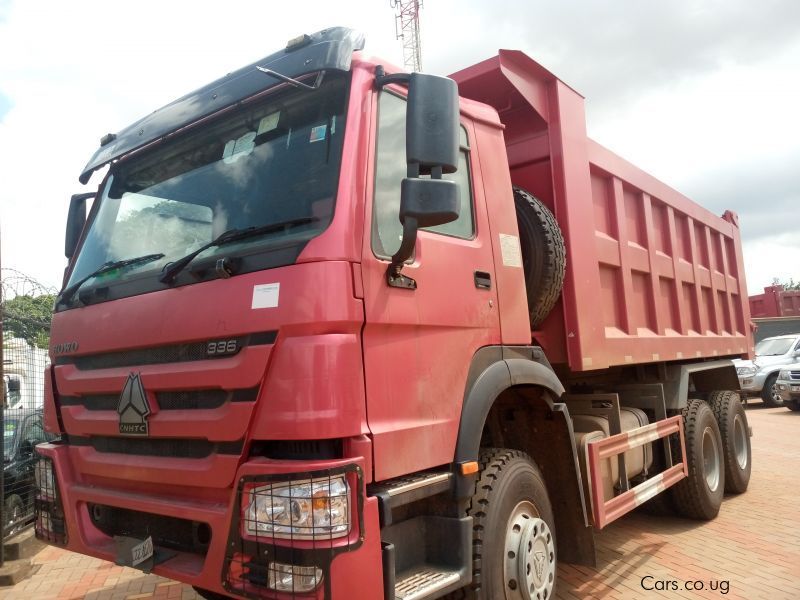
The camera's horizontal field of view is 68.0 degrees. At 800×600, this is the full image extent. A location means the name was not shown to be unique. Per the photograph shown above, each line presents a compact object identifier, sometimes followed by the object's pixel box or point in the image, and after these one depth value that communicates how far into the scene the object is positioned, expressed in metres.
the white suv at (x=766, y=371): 15.58
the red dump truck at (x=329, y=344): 2.09
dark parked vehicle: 5.39
